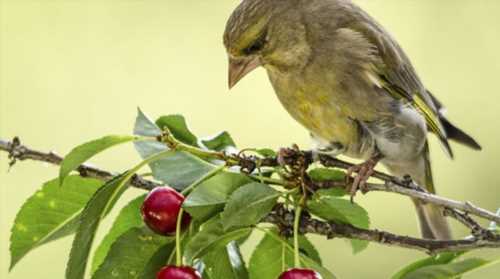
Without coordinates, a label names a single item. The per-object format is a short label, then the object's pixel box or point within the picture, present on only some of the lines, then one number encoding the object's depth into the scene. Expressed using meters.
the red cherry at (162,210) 4.55
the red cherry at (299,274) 4.23
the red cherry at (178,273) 4.26
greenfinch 6.81
